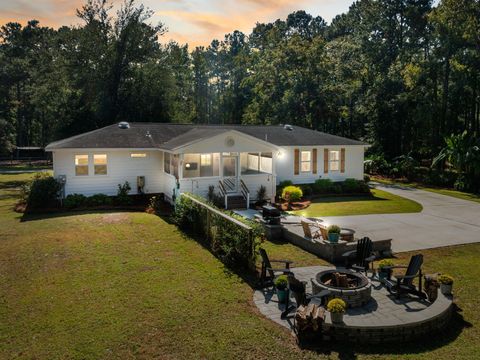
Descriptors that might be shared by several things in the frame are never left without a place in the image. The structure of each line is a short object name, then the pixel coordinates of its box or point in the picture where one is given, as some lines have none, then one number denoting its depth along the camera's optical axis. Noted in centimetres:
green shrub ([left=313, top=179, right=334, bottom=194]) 2525
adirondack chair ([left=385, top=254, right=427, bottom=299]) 903
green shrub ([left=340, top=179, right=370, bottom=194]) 2589
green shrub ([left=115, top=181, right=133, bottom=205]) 2111
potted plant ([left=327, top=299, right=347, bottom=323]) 743
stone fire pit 851
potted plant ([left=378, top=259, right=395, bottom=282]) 976
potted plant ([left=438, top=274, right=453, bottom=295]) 891
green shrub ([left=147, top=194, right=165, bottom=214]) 2018
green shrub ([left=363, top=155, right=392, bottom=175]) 3562
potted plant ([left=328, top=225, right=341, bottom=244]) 1235
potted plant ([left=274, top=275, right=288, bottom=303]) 888
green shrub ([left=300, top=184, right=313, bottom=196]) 2445
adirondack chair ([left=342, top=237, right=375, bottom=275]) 1071
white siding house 2072
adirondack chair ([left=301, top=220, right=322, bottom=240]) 1348
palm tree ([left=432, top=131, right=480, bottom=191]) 2720
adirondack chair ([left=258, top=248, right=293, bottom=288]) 993
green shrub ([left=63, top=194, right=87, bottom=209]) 2022
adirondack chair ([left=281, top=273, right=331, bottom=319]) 832
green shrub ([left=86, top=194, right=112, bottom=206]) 2066
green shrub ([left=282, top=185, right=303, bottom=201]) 2217
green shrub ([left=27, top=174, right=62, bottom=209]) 1973
